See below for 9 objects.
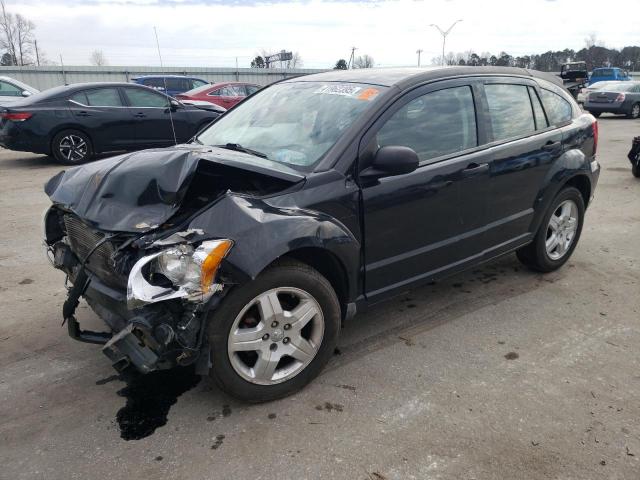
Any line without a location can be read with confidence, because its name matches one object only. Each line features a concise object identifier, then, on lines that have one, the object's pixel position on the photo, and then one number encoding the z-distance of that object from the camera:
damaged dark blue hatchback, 2.48
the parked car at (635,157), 8.89
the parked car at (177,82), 17.59
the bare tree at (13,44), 59.39
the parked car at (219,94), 14.05
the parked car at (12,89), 13.09
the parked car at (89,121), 9.38
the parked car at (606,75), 36.94
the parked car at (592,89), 21.13
